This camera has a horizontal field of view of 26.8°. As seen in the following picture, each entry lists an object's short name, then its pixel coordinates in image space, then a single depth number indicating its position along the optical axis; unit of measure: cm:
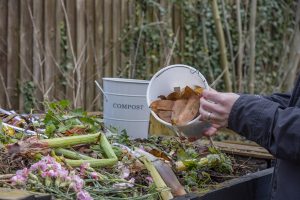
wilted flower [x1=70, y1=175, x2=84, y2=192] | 199
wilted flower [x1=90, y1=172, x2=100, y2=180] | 215
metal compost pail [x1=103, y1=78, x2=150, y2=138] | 300
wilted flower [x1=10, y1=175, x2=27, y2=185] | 194
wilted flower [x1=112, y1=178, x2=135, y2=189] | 216
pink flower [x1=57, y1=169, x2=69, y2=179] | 201
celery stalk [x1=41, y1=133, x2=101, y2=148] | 228
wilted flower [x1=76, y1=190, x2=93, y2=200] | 196
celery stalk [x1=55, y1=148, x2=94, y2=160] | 229
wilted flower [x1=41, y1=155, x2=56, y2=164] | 208
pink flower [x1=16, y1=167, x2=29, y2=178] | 198
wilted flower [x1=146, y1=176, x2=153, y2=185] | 229
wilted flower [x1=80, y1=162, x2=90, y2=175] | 217
